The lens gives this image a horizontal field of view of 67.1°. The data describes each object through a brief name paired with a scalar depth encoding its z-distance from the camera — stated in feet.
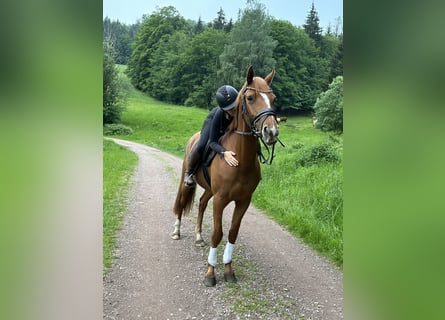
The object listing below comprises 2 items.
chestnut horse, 7.34
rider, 8.42
